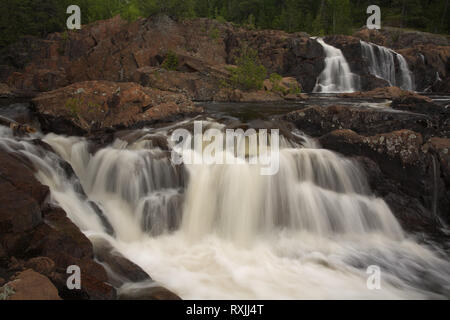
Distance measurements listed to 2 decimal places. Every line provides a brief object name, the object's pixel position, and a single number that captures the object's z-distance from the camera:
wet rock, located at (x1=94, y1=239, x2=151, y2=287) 4.79
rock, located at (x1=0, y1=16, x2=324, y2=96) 20.75
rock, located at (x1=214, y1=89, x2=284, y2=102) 19.17
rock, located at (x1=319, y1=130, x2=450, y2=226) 7.95
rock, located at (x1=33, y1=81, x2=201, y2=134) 10.62
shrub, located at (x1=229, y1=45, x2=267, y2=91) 20.16
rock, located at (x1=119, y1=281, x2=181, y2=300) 4.32
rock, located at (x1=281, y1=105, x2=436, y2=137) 10.36
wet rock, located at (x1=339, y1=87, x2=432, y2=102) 18.94
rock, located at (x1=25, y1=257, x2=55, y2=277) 3.88
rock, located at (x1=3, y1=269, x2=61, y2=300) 3.26
